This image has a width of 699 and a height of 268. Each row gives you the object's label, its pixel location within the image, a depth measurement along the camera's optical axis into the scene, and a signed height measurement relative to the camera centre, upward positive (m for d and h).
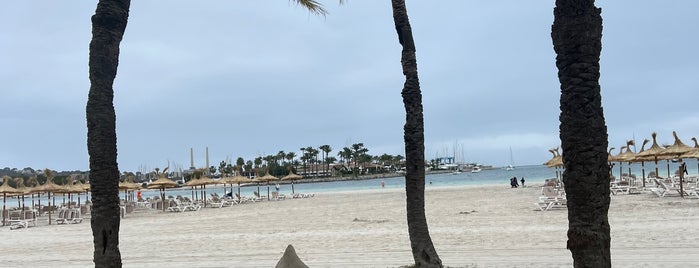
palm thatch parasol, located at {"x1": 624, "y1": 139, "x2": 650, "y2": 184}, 23.88 -0.30
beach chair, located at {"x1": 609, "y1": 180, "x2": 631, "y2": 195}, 21.91 -1.42
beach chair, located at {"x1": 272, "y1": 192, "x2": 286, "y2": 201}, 37.06 -2.25
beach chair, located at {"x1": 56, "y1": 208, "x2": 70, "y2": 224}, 21.38 -1.75
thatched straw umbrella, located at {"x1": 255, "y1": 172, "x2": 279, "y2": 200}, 36.94 -1.00
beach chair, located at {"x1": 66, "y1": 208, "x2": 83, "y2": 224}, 21.59 -1.78
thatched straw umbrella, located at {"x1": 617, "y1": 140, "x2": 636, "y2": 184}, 25.66 -0.21
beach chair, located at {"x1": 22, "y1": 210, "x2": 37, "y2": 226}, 21.17 -1.70
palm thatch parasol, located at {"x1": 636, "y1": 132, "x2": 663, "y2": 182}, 21.28 -0.09
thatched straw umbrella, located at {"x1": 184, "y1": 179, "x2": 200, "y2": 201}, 31.05 -0.95
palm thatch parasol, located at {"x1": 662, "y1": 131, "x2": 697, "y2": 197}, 20.17 -0.03
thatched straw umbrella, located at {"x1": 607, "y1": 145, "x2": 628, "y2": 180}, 26.31 -0.33
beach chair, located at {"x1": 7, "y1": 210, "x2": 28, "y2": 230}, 19.95 -1.77
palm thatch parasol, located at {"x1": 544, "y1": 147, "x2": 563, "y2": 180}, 28.22 -0.45
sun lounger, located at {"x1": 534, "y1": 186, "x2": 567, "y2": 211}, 16.59 -1.39
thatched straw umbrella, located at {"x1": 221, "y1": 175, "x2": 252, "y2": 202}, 34.56 -0.96
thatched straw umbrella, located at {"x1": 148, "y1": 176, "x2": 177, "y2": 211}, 28.71 -0.85
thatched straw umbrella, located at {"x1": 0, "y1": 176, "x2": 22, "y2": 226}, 23.67 -0.71
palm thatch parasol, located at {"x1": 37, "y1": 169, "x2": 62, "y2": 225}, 24.67 -0.70
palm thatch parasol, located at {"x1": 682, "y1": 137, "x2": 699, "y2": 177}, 20.89 -0.21
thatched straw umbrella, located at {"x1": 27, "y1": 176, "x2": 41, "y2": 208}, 24.56 -0.70
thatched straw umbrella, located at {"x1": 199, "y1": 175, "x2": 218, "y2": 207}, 31.17 -0.88
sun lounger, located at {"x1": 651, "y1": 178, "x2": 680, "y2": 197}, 19.18 -1.40
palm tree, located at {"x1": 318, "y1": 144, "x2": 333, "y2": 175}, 130.25 +2.32
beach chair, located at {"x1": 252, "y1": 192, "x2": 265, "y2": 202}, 35.63 -2.17
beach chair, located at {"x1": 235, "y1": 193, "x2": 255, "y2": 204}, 34.13 -2.21
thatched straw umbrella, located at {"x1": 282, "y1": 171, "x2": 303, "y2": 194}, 38.98 -1.02
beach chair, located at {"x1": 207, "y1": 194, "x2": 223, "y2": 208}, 30.55 -2.03
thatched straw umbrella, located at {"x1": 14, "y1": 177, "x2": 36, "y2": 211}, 24.28 -0.72
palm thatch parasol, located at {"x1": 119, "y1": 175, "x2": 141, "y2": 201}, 27.67 -0.83
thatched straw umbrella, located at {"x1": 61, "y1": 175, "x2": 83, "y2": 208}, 26.42 -0.85
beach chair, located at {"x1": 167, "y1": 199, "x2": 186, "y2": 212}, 26.94 -1.93
